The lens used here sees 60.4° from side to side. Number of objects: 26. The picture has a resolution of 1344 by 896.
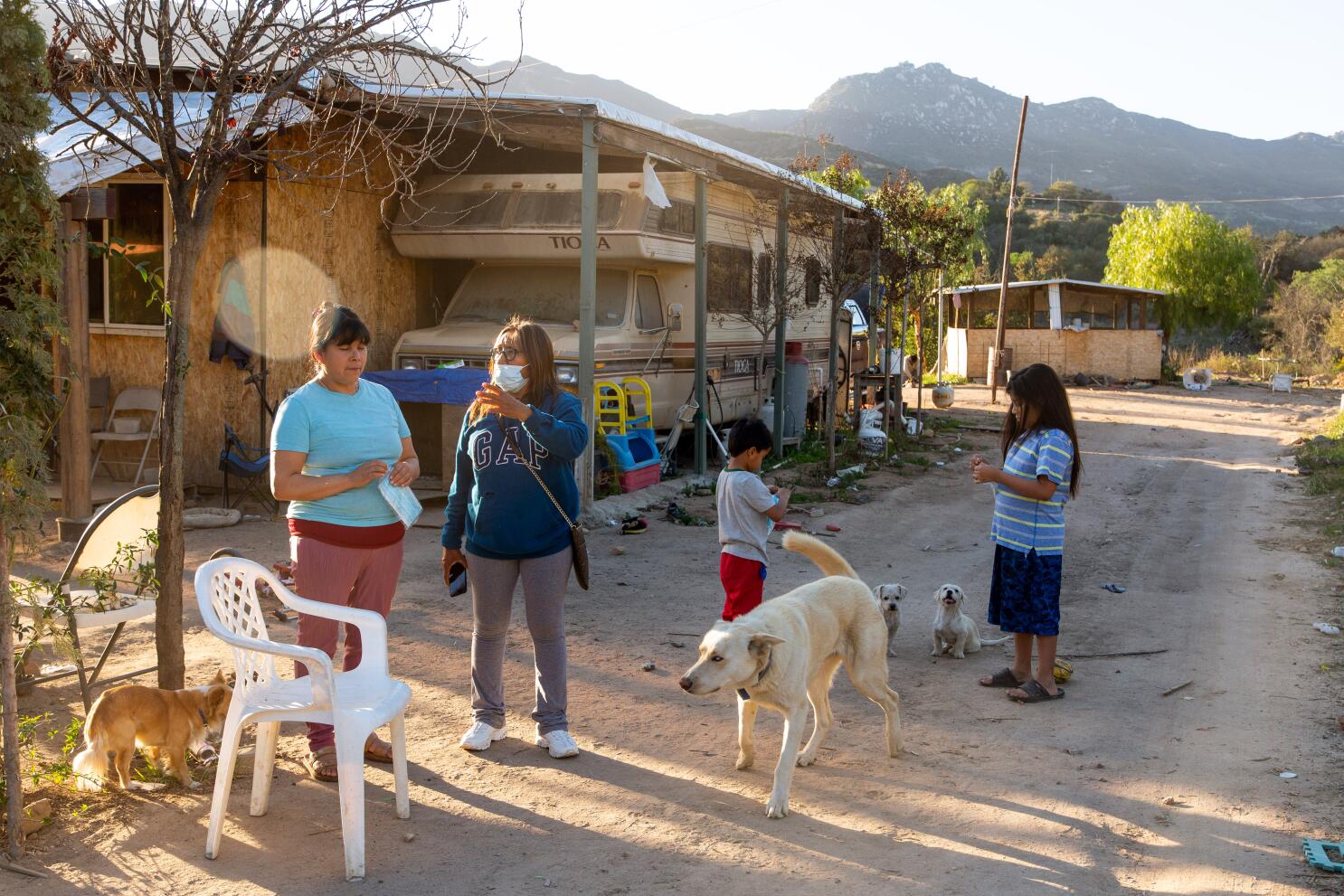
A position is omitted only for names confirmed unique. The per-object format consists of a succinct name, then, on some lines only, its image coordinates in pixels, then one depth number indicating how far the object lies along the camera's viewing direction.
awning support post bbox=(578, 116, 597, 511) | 10.08
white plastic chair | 3.78
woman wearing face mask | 4.62
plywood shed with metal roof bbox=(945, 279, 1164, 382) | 33.94
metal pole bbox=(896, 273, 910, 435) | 16.78
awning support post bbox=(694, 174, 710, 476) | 12.65
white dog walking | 4.17
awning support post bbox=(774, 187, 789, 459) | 14.32
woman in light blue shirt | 4.29
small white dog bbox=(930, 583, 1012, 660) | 6.48
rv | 11.72
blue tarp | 10.18
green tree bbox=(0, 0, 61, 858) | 3.81
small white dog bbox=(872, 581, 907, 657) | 6.74
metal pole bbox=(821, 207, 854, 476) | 13.74
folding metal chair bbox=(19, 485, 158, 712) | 5.36
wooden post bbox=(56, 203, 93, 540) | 8.70
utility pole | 27.12
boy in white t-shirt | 5.40
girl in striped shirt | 5.51
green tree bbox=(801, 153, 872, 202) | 22.72
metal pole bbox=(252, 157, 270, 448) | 10.58
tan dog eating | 4.31
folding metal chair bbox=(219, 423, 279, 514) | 10.01
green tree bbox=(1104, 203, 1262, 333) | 41.16
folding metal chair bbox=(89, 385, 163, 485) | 10.73
